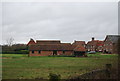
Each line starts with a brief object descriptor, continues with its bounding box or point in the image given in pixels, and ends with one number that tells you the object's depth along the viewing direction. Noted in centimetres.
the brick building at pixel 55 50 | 5228
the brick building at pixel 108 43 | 6883
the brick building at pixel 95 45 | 8629
